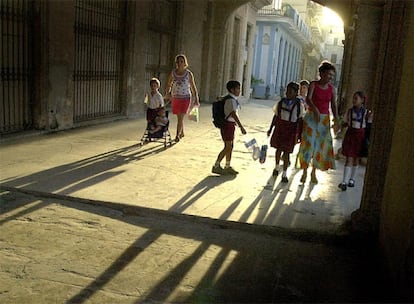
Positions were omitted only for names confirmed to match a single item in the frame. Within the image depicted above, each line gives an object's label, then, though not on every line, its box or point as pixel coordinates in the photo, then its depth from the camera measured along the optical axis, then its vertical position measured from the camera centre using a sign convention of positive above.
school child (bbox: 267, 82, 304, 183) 5.80 -0.62
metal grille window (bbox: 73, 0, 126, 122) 9.42 +0.05
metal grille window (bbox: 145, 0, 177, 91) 12.98 +0.75
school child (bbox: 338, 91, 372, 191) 5.76 -0.69
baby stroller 7.77 -1.19
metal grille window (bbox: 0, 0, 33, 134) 7.34 -0.18
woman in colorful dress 5.57 -0.61
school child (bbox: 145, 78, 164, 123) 7.54 -0.63
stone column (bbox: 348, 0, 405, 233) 3.83 -0.28
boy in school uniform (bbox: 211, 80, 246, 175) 5.96 -0.74
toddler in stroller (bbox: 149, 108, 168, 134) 7.68 -0.98
